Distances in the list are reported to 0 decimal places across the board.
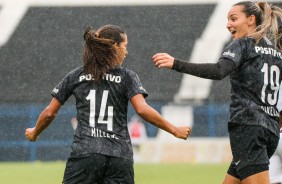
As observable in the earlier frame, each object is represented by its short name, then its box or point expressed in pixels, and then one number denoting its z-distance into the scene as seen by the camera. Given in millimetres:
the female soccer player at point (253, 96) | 12000
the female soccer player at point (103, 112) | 11398
